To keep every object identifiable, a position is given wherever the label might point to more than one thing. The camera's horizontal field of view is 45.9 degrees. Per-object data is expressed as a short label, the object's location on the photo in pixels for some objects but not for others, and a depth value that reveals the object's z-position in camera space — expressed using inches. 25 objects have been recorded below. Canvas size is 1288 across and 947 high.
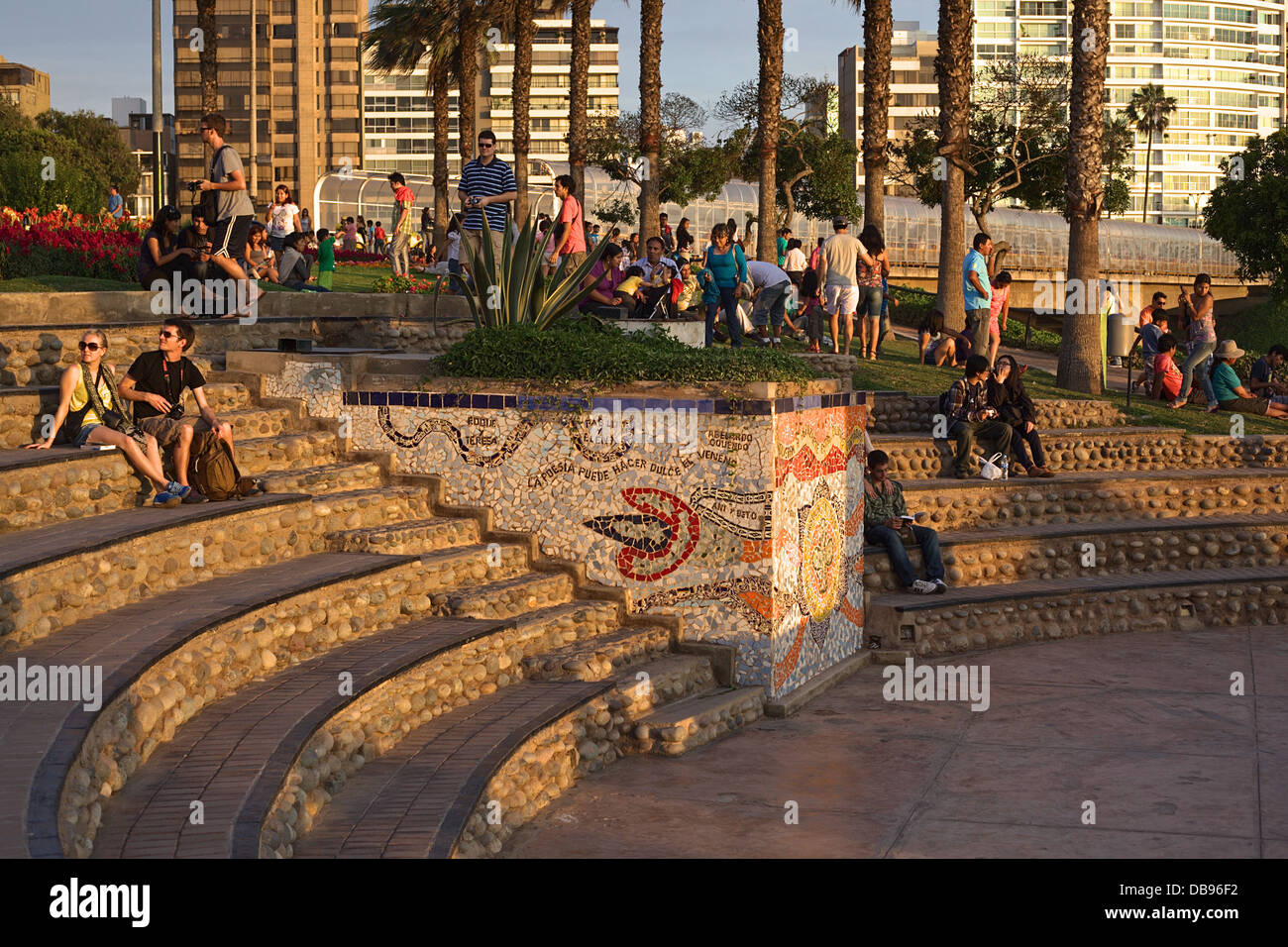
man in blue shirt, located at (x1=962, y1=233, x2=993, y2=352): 727.1
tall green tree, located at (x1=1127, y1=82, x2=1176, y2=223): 4788.4
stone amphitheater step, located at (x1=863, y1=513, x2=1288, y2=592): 531.2
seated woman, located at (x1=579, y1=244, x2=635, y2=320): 625.6
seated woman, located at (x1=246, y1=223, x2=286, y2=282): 780.0
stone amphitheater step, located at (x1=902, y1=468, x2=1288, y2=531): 560.4
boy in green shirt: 997.8
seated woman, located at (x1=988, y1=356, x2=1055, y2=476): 595.2
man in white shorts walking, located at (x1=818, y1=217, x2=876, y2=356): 753.6
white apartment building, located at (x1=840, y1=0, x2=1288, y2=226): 6628.9
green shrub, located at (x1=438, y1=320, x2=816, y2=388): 430.9
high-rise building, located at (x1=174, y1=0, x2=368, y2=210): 4640.8
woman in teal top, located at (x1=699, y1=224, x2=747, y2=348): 712.4
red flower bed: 672.4
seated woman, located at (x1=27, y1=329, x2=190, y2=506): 380.2
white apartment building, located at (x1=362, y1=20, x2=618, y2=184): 5152.6
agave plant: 494.9
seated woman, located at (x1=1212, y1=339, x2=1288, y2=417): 764.6
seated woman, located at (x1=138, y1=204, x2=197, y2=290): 548.4
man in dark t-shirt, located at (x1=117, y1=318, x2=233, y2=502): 392.5
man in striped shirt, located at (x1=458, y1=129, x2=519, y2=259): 597.9
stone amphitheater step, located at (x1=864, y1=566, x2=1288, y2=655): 491.5
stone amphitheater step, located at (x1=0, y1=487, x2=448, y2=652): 294.2
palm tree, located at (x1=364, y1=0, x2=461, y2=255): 1600.6
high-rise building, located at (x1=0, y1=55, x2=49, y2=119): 4783.5
